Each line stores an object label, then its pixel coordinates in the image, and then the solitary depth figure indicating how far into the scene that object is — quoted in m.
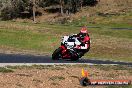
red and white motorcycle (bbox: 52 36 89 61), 28.13
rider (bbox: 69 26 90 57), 28.64
